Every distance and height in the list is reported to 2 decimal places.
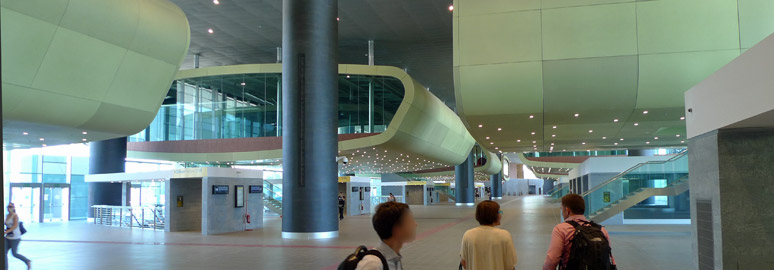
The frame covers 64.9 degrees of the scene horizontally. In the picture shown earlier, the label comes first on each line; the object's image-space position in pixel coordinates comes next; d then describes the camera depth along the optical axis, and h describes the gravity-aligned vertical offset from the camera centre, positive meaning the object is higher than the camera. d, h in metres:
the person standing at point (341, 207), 32.27 -1.49
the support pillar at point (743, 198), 8.06 -0.32
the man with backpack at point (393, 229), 3.03 -0.25
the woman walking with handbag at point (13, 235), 11.82 -1.03
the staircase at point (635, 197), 22.56 -0.81
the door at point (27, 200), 32.91 -0.98
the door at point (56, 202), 34.97 -1.21
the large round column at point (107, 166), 33.22 +0.87
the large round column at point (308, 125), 20.38 +1.82
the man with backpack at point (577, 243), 4.75 -0.53
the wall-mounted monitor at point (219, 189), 22.64 -0.33
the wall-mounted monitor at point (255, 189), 25.39 -0.39
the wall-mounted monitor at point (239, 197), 24.02 -0.67
